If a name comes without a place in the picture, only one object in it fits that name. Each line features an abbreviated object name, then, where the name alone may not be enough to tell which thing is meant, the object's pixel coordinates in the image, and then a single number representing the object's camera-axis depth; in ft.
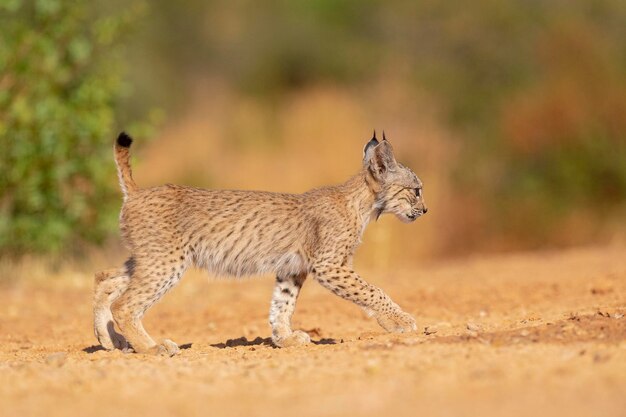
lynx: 61.67
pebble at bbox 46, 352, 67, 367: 52.54
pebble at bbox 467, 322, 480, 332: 60.14
